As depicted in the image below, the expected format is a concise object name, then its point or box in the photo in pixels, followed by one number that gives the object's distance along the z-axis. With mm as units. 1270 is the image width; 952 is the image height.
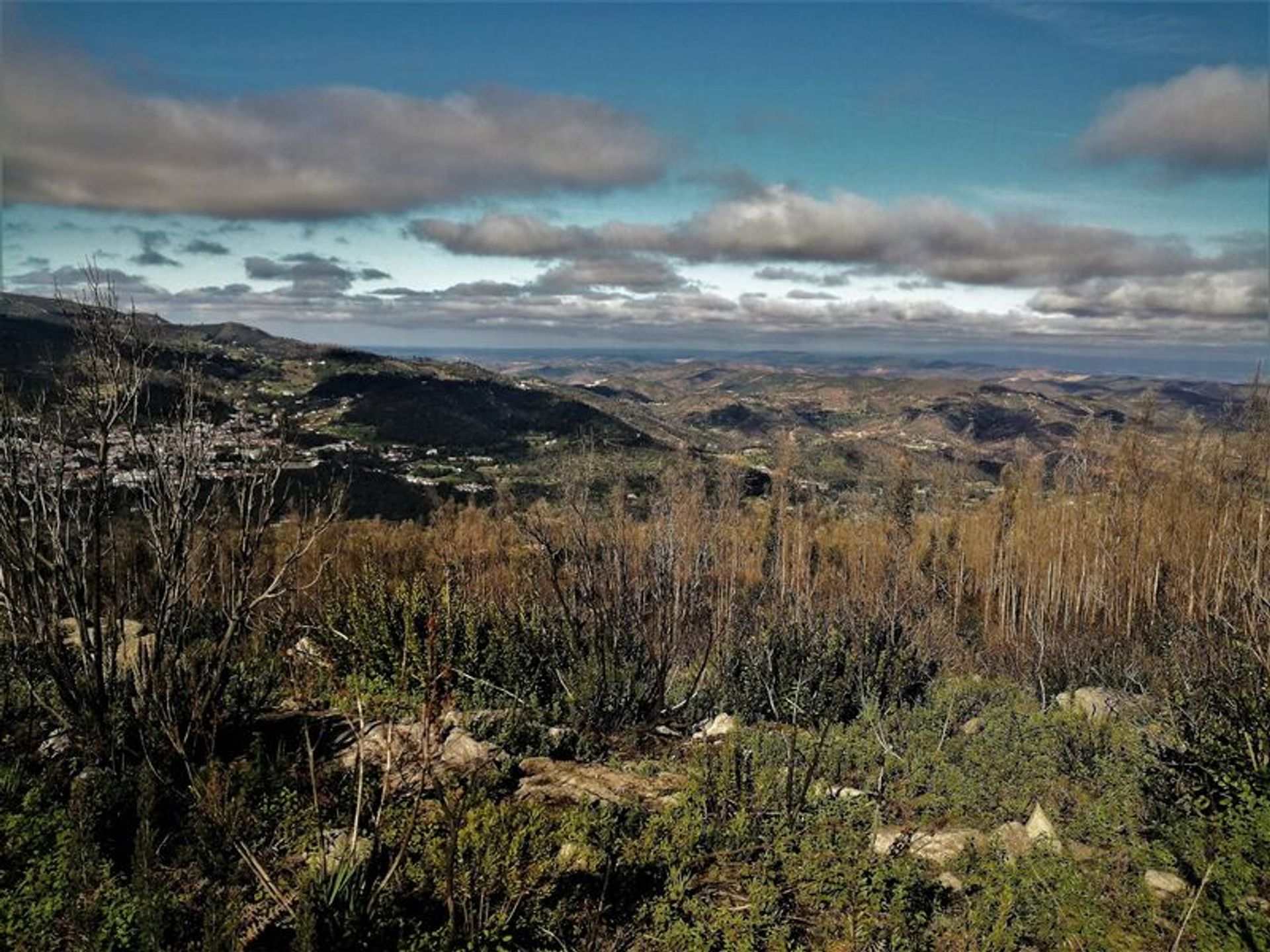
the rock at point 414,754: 6320
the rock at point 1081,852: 6480
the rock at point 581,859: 5289
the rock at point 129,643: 6379
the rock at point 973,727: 11227
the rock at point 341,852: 4055
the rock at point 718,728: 9945
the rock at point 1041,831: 6548
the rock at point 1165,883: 5641
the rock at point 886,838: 6427
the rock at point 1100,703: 11898
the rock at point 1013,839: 6504
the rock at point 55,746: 6195
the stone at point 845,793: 7805
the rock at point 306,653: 9031
